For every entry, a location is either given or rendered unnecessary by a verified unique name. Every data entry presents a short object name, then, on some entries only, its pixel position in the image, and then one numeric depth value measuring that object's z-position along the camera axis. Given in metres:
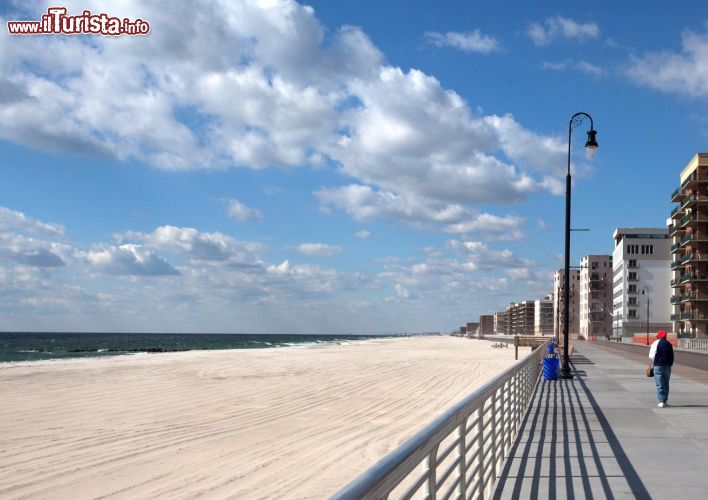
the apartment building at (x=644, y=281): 125.44
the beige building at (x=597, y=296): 159.25
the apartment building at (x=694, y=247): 84.75
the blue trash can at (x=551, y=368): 21.03
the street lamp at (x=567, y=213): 21.42
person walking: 13.51
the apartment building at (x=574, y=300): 180.75
